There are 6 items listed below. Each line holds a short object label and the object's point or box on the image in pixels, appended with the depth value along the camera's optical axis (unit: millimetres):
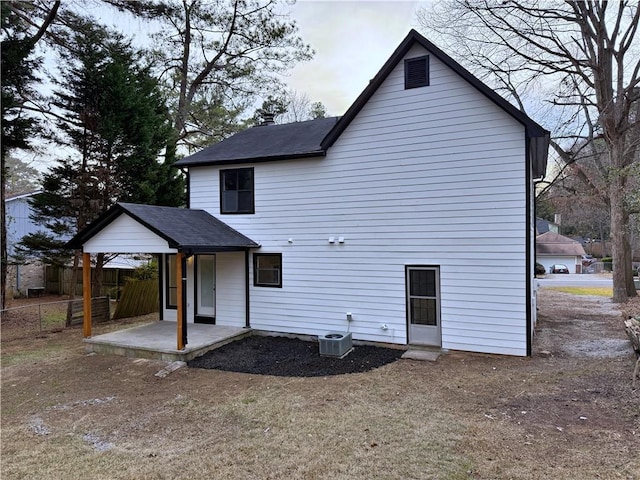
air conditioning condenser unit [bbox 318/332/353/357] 8136
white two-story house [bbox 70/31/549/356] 7828
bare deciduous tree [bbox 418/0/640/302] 14734
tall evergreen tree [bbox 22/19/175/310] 12789
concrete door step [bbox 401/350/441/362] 7749
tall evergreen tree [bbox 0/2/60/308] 11648
